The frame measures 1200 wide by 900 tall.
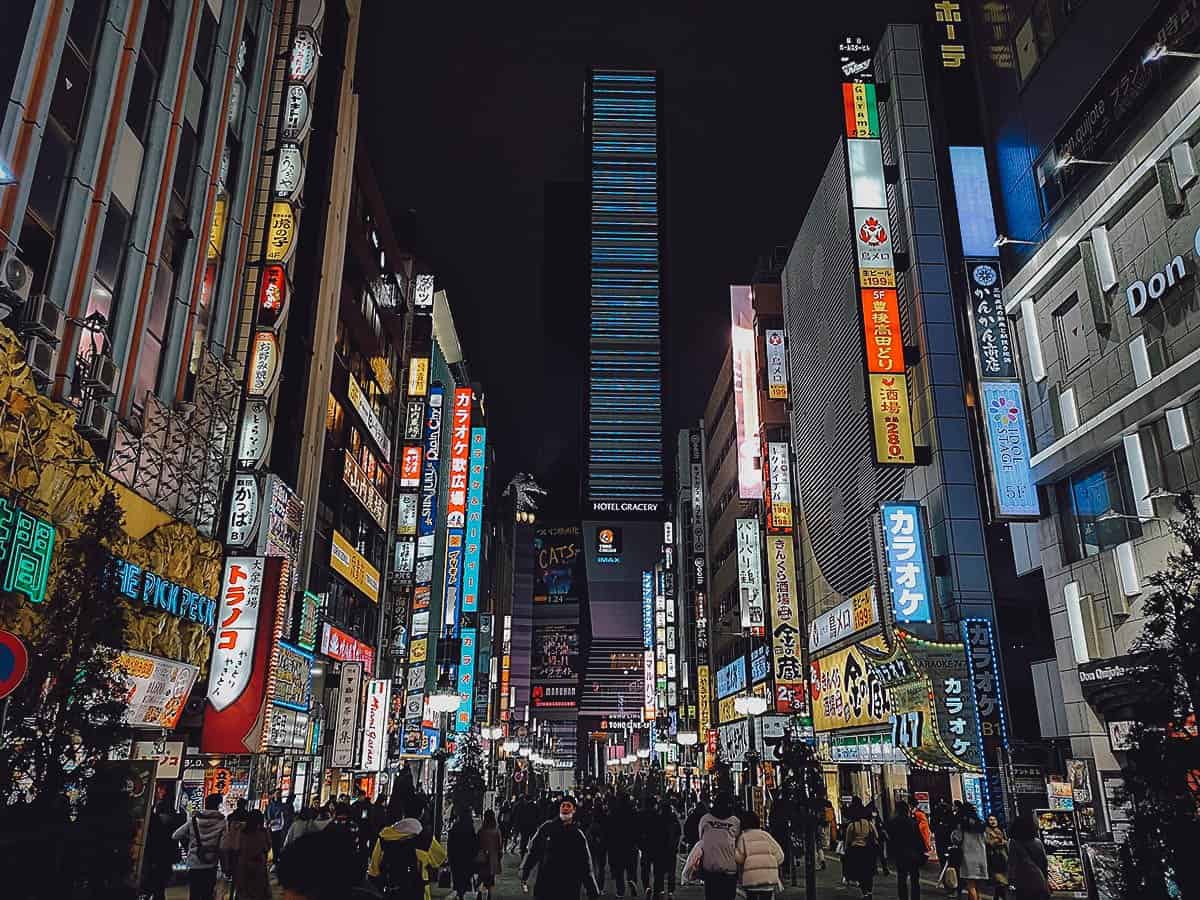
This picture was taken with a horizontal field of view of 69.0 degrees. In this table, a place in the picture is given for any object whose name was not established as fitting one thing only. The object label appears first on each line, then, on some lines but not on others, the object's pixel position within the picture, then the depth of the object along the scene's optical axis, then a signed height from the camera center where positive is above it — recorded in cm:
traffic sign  946 +95
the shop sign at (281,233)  2508 +1417
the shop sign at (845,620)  3083 +478
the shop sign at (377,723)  3222 +105
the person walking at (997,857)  1559 -183
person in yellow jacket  1116 -133
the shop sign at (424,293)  5044 +2520
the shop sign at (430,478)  4447 +1347
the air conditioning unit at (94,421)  1512 +550
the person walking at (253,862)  977 -120
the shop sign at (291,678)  2392 +208
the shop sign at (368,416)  3803 +1484
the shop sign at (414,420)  4606 +1679
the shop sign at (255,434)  2291 +799
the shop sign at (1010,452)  1975 +646
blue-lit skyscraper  12781 +6695
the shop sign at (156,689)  1705 +125
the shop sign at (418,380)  4778 +1931
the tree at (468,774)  2223 -75
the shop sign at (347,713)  2964 +129
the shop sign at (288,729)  2371 +64
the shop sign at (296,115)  2584 +1808
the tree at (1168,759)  766 -9
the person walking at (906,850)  1588 -174
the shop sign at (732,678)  5369 +453
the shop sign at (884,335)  2666 +1200
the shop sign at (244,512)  2208 +582
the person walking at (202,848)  1223 -126
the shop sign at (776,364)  4728 +2003
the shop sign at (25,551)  1271 +290
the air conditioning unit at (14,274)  1293 +685
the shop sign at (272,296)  2439 +1221
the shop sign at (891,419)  2656 +960
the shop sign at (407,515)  4338 +1118
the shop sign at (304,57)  2680 +2043
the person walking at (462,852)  1538 -168
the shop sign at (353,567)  3522 +763
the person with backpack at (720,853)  1062 -118
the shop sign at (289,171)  2552 +1615
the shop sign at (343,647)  3234 +399
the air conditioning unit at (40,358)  1374 +594
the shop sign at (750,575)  4344 +840
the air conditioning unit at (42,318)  1378 +664
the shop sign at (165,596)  1662 +310
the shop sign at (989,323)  2106 +996
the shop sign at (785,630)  3922 +524
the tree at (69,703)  751 +48
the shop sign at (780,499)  4391 +1209
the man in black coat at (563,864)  953 -117
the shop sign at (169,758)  1908 -11
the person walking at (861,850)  1748 -193
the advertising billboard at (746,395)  4644 +1836
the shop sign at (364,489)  3734 +1145
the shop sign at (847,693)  2942 +204
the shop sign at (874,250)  2691 +1470
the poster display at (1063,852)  1571 -177
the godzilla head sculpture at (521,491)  14975 +4320
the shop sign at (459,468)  5147 +1580
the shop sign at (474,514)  6238 +1638
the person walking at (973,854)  1619 -182
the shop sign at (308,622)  2852 +415
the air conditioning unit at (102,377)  1529 +635
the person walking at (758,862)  1024 -124
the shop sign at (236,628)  2033 +282
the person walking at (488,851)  1541 -171
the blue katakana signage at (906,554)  2644 +571
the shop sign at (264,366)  2367 +999
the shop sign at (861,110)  2950 +2069
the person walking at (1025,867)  1045 -133
